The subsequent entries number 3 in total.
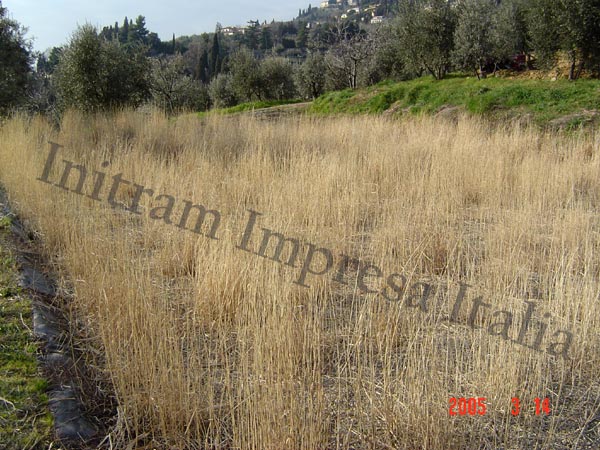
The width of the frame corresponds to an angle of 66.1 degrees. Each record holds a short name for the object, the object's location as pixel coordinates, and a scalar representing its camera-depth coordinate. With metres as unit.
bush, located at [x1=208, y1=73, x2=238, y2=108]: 34.60
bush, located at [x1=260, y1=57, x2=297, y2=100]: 32.16
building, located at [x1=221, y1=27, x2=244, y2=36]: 117.82
